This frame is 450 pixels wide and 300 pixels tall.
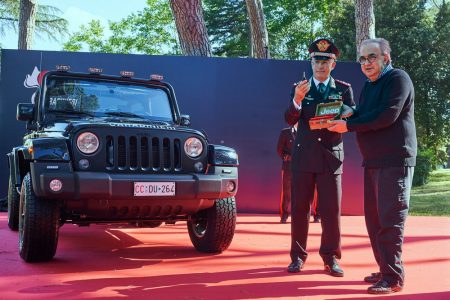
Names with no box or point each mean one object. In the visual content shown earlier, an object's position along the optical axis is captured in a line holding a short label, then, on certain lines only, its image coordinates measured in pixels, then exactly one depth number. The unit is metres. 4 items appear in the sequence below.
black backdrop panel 9.32
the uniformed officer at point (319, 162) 4.27
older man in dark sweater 3.67
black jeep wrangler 4.28
